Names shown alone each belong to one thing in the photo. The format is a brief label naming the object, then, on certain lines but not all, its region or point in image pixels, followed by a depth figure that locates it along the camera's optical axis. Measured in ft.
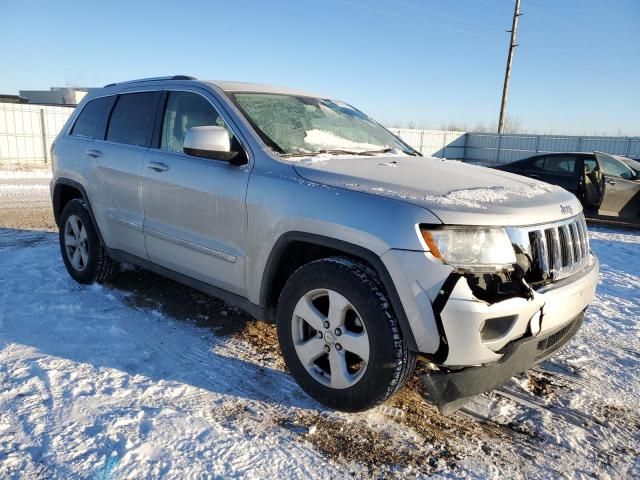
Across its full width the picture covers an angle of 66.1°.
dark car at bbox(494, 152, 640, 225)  29.12
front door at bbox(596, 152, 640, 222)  28.99
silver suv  7.63
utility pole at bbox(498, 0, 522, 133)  75.25
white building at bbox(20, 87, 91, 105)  121.70
